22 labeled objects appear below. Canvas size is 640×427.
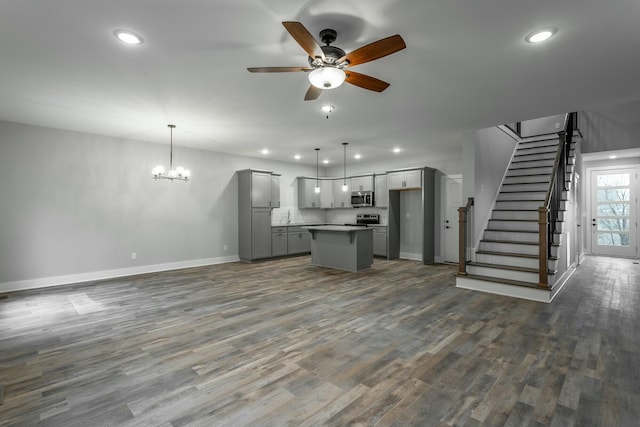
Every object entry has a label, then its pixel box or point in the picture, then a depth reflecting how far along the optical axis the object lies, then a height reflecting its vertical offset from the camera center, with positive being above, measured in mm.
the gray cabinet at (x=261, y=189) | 7628 +569
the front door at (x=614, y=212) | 7852 -4
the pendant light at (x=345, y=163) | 6668 +1491
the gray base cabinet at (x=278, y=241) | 8031 -800
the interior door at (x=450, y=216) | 7430 -110
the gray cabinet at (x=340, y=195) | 9122 +504
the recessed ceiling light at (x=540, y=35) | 2455 +1476
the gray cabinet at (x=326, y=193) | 9594 +591
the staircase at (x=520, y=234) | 4598 -413
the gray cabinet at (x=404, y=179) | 7543 +835
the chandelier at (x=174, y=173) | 5566 +724
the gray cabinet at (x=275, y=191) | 8170 +562
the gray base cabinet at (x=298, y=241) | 8453 -844
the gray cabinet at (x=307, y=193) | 9225 +565
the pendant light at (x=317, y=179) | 9459 +1018
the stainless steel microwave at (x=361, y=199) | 8539 +370
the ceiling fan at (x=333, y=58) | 2182 +1220
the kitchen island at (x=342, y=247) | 6324 -791
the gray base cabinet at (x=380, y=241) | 8107 -810
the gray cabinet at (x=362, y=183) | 8578 +835
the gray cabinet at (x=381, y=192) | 8242 +542
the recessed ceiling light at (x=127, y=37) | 2503 +1487
